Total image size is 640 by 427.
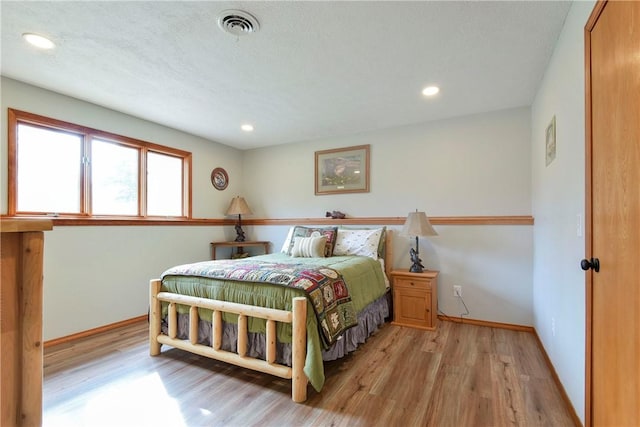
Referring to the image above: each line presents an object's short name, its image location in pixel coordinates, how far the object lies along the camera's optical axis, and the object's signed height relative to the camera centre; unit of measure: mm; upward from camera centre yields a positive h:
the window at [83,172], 2527 +441
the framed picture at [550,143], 2035 +535
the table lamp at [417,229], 3072 -145
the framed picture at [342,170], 3879 +625
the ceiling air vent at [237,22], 1680 +1167
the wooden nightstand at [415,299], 3035 -895
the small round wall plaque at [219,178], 4316 +564
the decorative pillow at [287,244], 3736 -378
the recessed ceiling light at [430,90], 2631 +1162
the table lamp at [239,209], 4387 +94
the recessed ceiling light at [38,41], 1873 +1157
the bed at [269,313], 1859 -721
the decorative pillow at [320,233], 3449 -231
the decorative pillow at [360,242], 3334 -323
